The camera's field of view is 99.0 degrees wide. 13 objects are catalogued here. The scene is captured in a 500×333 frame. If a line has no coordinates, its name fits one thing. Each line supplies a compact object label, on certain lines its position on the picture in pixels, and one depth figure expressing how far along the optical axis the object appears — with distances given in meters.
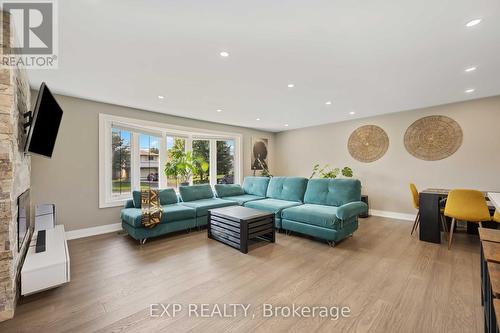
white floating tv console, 1.90
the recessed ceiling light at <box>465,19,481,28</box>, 1.80
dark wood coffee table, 3.05
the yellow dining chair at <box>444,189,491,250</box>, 2.87
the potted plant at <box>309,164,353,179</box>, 5.38
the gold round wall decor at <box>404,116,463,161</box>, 4.21
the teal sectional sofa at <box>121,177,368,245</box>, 3.28
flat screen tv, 1.96
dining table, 3.29
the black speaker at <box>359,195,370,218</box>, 5.05
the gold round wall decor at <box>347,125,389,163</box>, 5.09
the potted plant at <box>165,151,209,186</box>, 4.77
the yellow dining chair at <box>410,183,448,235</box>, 3.73
